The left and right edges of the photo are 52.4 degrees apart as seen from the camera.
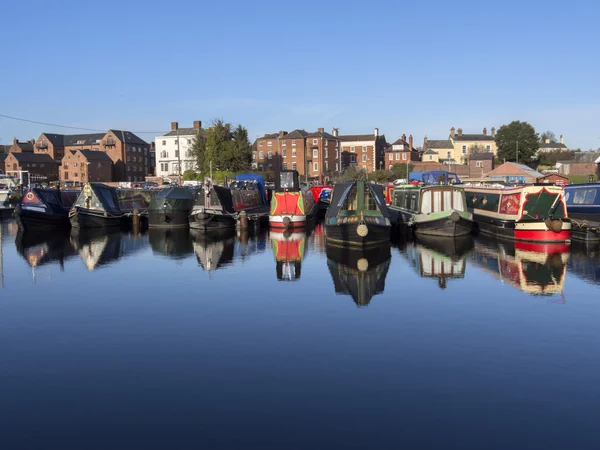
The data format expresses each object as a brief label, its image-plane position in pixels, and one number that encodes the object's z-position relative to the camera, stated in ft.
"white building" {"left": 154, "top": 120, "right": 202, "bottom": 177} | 344.90
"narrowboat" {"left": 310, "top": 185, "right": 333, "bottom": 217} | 179.32
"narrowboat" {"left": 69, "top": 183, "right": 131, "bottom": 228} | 127.75
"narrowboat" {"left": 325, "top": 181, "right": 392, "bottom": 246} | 87.71
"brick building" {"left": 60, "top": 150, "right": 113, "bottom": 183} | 338.54
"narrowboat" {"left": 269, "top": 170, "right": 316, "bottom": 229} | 121.80
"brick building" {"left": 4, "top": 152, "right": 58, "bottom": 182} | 336.29
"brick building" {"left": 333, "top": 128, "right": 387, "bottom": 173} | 357.82
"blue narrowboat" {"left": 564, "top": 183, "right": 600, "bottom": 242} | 93.53
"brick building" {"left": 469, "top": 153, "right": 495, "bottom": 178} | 282.97
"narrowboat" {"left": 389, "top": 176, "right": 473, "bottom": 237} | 100.89
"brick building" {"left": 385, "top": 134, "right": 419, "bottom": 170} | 347.81
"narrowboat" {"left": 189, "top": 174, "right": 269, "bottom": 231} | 121.29
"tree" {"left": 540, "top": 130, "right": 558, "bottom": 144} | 477.85
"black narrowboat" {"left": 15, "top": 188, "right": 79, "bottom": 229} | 126.82
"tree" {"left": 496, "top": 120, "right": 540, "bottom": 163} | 308.81
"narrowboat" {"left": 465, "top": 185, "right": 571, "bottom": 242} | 91.97
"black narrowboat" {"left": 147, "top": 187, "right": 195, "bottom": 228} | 129.39
